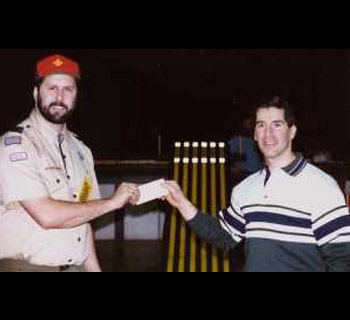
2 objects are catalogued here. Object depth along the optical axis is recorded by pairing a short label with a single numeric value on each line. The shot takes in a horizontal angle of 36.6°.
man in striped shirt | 2.27
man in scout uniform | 2.60
